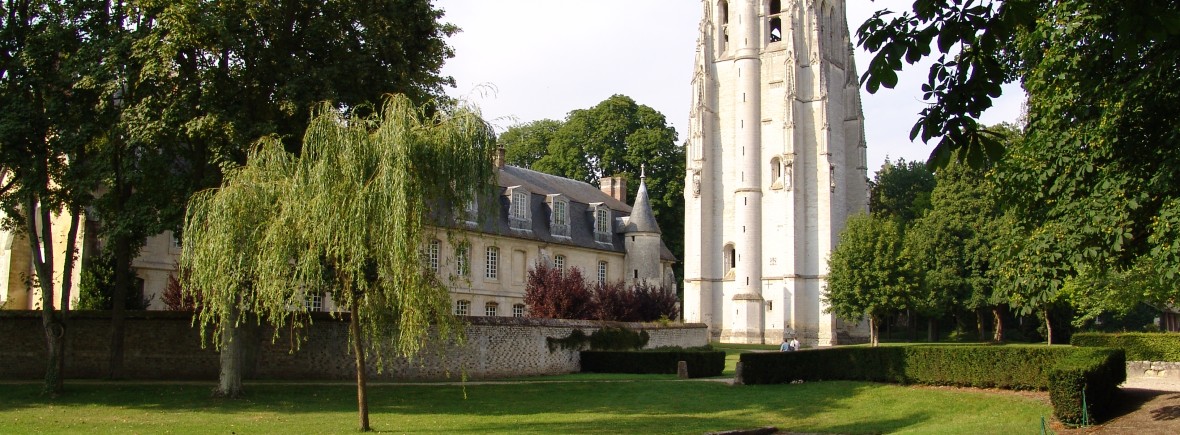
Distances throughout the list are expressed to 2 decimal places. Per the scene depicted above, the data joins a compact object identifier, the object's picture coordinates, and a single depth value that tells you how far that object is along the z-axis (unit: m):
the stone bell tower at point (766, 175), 51.94
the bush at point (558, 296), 34.59
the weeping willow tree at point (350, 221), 15.04
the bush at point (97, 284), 27.41
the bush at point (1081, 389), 16.73
